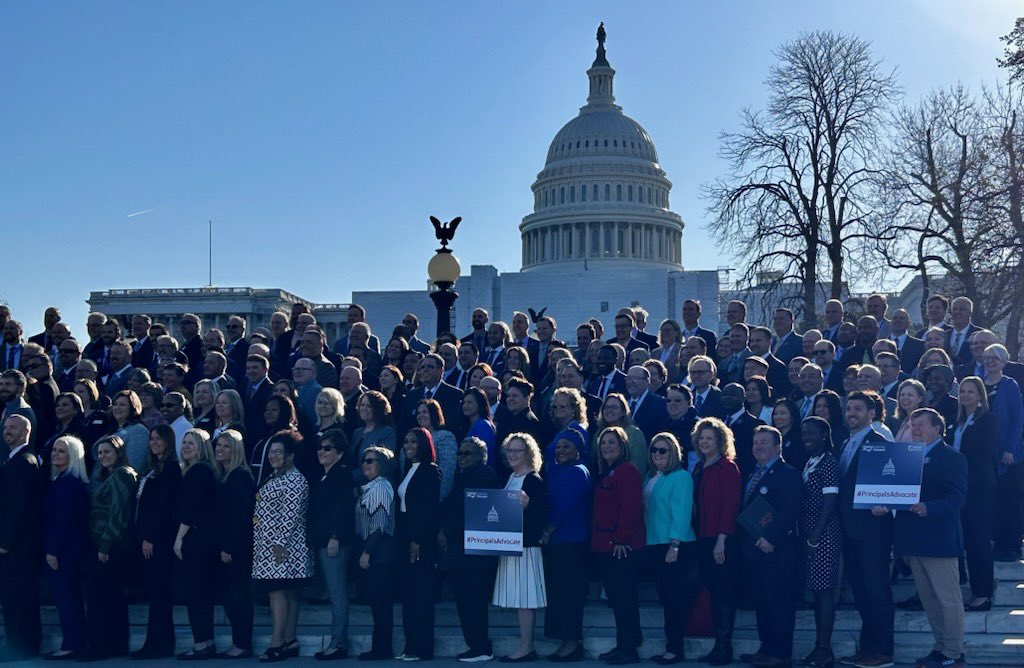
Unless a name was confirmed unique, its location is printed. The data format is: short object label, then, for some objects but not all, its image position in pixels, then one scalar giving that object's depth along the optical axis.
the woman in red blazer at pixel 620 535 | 10.42
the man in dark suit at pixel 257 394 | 12.34
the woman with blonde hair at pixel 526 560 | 10.52
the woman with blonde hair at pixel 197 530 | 10.90
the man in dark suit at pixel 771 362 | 13.46
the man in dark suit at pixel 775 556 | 10.12
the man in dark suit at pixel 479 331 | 16.02
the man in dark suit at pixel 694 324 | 15.54
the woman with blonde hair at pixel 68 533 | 11.19
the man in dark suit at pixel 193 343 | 14.94
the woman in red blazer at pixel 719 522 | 10.30
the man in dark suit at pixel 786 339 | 14.95
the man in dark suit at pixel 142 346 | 15.50
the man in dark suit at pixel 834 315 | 15.09
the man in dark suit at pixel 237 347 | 14.91
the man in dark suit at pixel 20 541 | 11.17
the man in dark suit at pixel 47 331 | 16.45
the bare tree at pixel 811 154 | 31.30
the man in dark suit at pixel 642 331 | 16.00
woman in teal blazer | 10.45
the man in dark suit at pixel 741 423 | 11.24
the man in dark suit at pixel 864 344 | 13.87
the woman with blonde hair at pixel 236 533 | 10.91
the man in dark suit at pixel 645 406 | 11.93
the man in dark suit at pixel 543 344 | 14.91
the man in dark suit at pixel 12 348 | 15.59
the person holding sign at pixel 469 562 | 10.65
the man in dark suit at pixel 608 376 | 13.24
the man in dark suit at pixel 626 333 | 15.15
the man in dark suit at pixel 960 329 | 13.72
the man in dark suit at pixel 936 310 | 13.93
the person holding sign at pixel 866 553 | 10.05
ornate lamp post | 17.34
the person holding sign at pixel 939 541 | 9.80
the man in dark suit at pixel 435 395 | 12.27
